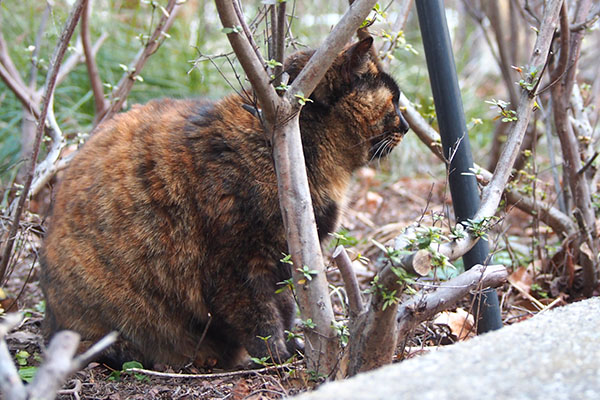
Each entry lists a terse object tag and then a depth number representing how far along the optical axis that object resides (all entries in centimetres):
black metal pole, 252
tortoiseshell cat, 277
